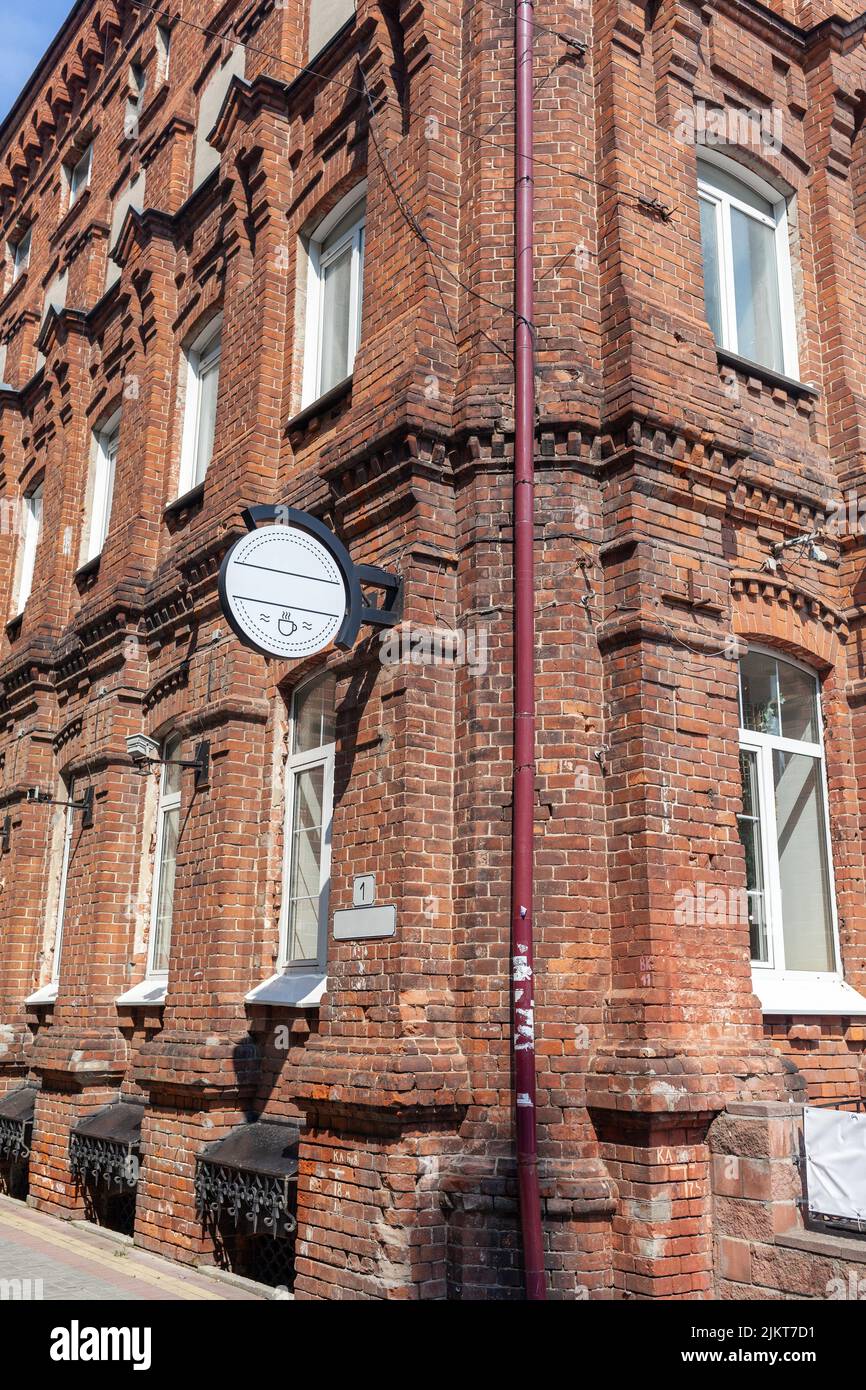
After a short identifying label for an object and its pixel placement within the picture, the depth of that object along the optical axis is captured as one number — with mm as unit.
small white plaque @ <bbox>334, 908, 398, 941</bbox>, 7027
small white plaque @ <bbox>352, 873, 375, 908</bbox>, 7258
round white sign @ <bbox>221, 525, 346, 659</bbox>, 7086
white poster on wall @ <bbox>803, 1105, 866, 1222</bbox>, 6082
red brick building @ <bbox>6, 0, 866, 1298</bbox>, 6598
